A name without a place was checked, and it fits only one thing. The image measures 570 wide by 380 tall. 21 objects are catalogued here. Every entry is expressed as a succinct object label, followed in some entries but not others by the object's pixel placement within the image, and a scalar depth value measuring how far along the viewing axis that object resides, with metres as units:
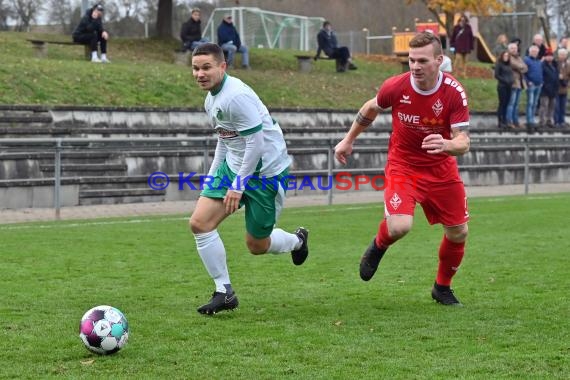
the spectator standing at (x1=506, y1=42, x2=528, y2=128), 26.00
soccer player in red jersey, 7.98
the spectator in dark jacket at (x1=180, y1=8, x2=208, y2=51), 26.93
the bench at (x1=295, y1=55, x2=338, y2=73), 31.55
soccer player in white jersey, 7.92
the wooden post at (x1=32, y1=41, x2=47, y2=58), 27.19
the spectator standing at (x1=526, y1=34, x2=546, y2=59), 27.47
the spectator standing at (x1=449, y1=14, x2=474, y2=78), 31.11
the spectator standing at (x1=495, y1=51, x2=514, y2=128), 25.62
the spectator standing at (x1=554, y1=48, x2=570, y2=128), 28.05
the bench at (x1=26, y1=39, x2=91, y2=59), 27.16
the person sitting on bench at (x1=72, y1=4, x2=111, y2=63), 25.30
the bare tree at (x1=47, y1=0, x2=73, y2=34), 39.58
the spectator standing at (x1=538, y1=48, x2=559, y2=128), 27.17
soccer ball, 6.38
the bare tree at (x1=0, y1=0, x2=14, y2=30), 39.66
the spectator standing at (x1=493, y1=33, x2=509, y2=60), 29.77
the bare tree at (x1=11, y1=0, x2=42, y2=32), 39.25
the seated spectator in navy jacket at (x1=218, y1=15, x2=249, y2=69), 26.56
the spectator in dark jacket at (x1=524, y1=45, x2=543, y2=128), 26.58
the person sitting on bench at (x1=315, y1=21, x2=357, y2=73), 30.95
